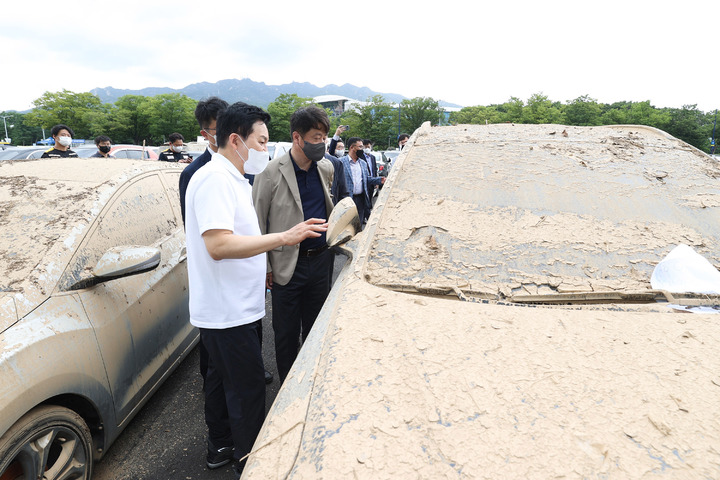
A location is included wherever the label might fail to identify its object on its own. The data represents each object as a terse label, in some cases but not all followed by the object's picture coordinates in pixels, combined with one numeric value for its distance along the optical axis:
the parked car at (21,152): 9.18
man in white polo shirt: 1.69
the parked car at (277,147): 9.37
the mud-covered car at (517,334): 0.86
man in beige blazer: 2.47
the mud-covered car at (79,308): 1.60
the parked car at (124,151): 8.99
